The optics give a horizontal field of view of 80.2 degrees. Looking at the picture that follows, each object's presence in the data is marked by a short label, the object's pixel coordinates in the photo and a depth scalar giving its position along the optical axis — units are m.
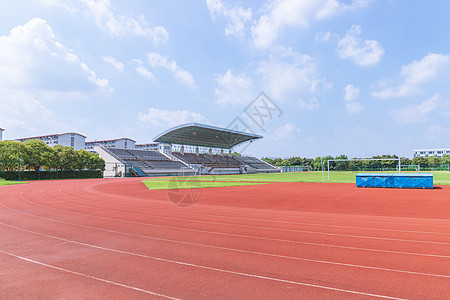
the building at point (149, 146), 145.96
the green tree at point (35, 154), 44.66
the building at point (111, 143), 124.50
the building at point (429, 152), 160.62
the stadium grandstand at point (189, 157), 61.44
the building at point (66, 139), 103.56
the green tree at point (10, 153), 41.66
